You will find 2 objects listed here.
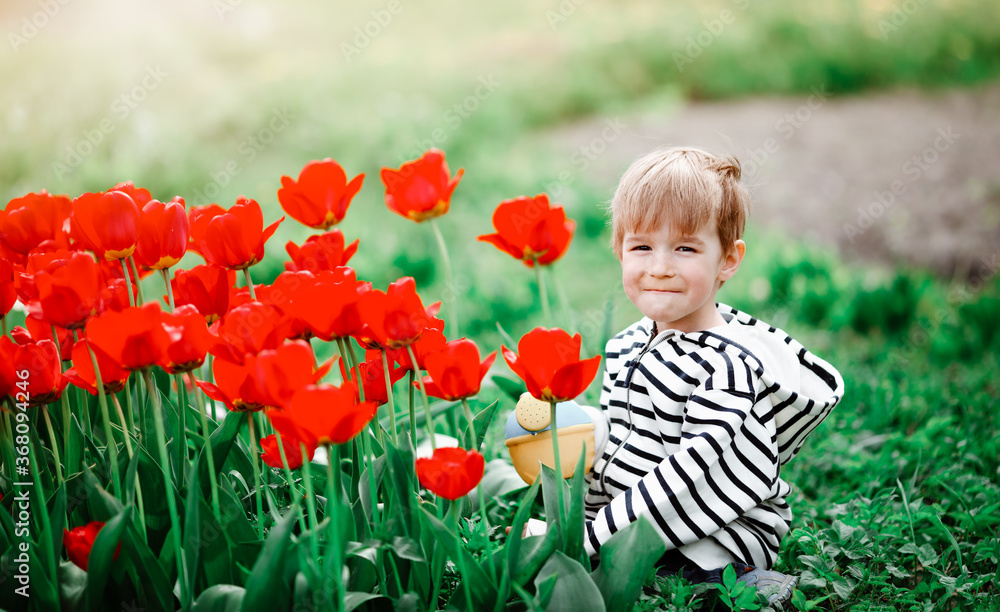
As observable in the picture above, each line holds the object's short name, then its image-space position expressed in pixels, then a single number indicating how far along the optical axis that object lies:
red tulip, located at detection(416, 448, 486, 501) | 1.09
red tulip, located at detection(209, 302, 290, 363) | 1.07
